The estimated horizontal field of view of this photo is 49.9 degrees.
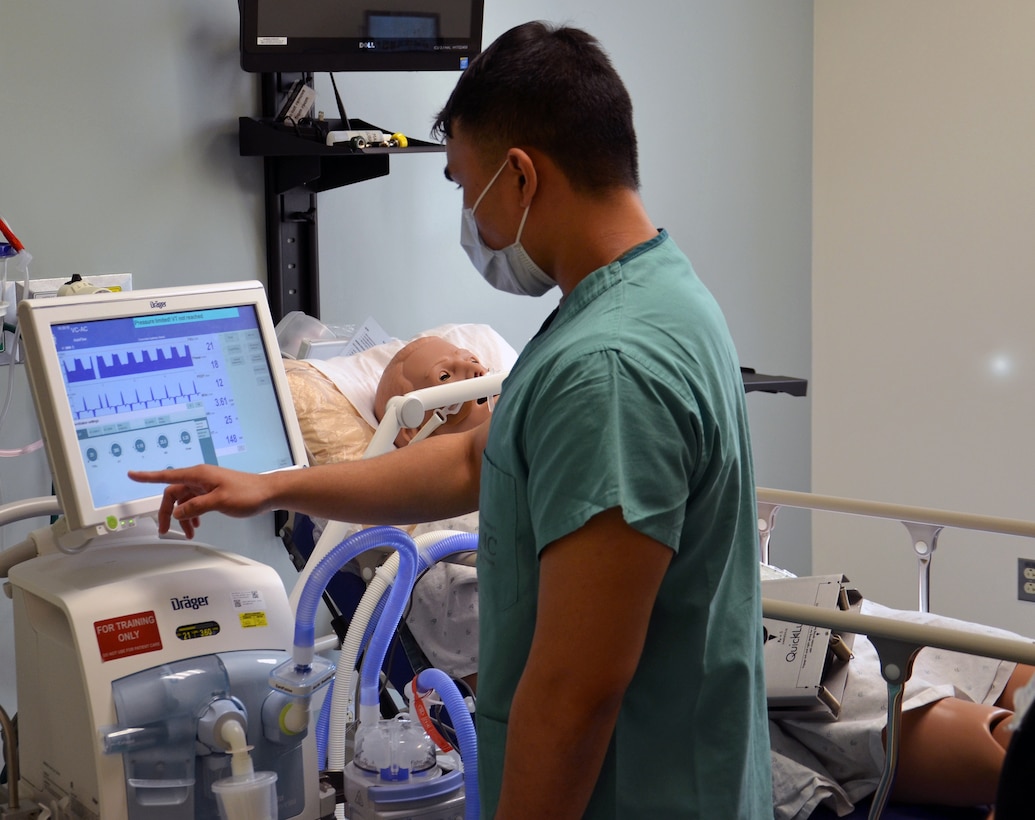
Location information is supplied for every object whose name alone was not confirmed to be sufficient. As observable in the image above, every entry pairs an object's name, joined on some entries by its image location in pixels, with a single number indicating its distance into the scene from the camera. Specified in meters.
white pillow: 2.39
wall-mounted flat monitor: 2.32
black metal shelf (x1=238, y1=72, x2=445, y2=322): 2.45
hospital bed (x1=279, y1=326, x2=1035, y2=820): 1.45
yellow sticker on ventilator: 1.38
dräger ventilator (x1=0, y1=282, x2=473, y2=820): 1.27
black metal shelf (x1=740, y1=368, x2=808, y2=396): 2.79
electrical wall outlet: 2.21
